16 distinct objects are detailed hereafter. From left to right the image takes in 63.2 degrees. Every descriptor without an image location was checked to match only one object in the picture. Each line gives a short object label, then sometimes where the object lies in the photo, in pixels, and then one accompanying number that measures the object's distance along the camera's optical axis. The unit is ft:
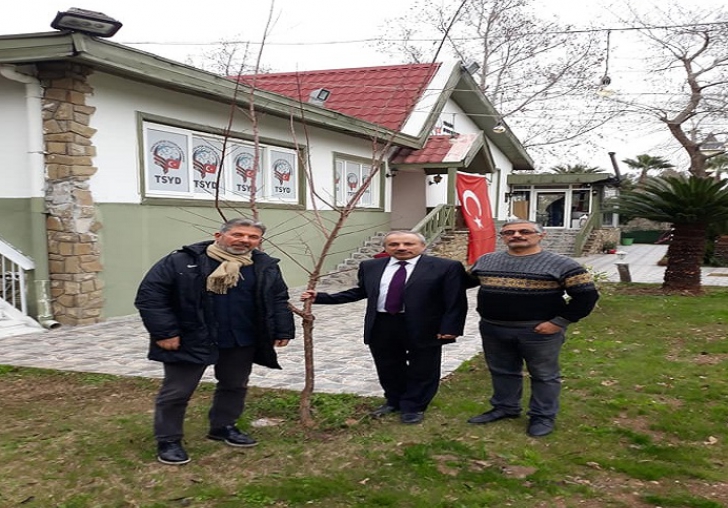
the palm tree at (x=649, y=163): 132.23
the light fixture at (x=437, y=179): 51.88
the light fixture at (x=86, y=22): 21.88
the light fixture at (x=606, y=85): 48.90
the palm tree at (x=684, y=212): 34.19
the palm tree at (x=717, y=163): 103.93
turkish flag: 49.88
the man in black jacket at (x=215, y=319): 10.66
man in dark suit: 12.82
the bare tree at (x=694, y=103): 77.10
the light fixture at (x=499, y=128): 59.57
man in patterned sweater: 12.05
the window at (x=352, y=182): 43.32
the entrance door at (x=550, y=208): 89.97
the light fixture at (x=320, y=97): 47.47
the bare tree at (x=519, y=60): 84.79
